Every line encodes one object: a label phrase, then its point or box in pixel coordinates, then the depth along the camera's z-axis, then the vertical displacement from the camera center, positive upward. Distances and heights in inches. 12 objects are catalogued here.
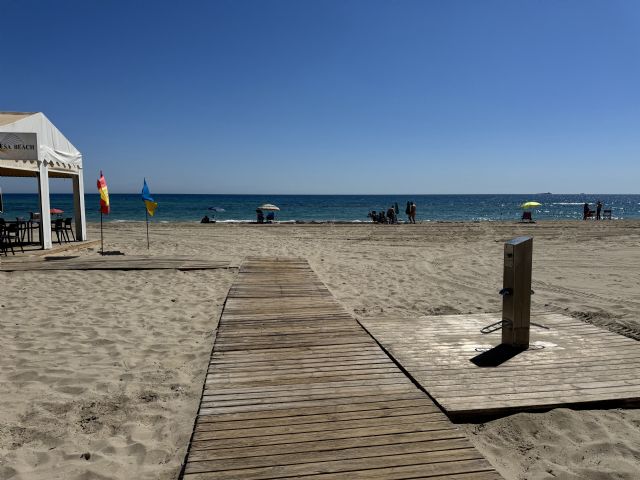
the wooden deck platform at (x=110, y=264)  349.4 -50.9
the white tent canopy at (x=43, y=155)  342.0 +46.5
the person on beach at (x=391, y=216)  1051.9 -25.8
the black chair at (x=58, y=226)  498.9 -25.3
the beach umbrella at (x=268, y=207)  1142.6 -4.3
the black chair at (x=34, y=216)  647.5 -16.8
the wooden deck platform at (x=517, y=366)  119.4 -54.2
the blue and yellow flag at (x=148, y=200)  457.1 +5.7
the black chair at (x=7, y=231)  426.6 -27.3
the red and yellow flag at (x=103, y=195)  416.3 +10.3
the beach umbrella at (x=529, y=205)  1168.6 +2.5
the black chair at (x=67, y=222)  505.5 -20.2
